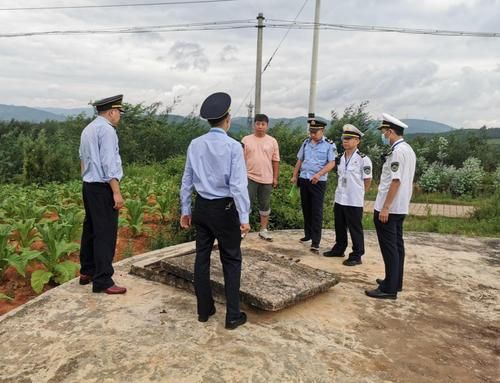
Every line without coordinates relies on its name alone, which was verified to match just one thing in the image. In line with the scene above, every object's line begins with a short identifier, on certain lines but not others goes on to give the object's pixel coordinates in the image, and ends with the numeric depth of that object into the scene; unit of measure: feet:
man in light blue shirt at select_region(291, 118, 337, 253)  18.52
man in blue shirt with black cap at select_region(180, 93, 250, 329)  11.03
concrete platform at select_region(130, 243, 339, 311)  12.37
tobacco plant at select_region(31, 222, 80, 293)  14.35
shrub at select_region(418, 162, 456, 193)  46.88
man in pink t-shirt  19.04
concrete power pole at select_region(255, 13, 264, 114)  43.93
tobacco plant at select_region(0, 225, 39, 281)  14.42
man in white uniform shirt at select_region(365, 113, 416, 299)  13.62
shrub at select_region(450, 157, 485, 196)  45.16
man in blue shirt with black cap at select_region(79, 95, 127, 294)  12.57
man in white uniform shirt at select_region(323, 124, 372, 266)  16.99
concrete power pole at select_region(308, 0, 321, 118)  44.34
